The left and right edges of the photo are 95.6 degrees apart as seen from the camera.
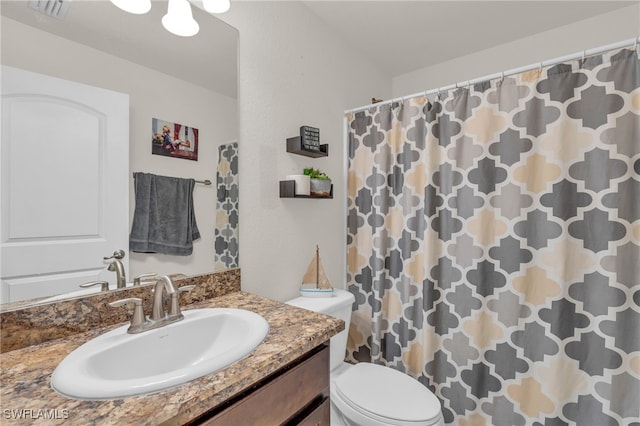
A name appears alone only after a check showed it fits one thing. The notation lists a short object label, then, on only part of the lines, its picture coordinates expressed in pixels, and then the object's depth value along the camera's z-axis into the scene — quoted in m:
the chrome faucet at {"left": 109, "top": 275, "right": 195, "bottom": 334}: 0.86
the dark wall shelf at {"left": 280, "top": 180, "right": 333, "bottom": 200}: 1.46
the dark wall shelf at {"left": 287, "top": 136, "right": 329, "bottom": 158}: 1.51
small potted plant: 1.56
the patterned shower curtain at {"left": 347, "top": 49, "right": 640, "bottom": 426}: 1.18
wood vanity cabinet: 0.66
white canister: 1.47
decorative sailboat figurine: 1.57
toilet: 1.19
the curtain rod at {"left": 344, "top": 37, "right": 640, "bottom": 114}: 1.15
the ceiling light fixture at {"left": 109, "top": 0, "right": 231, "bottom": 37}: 1.02
